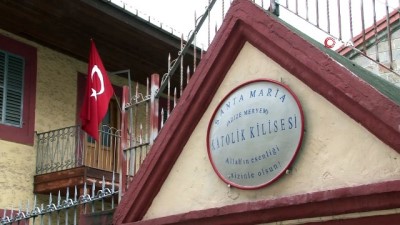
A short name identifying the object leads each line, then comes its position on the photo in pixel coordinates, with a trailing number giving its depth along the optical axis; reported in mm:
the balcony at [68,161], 11930
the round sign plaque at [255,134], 5164
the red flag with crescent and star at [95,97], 11148
